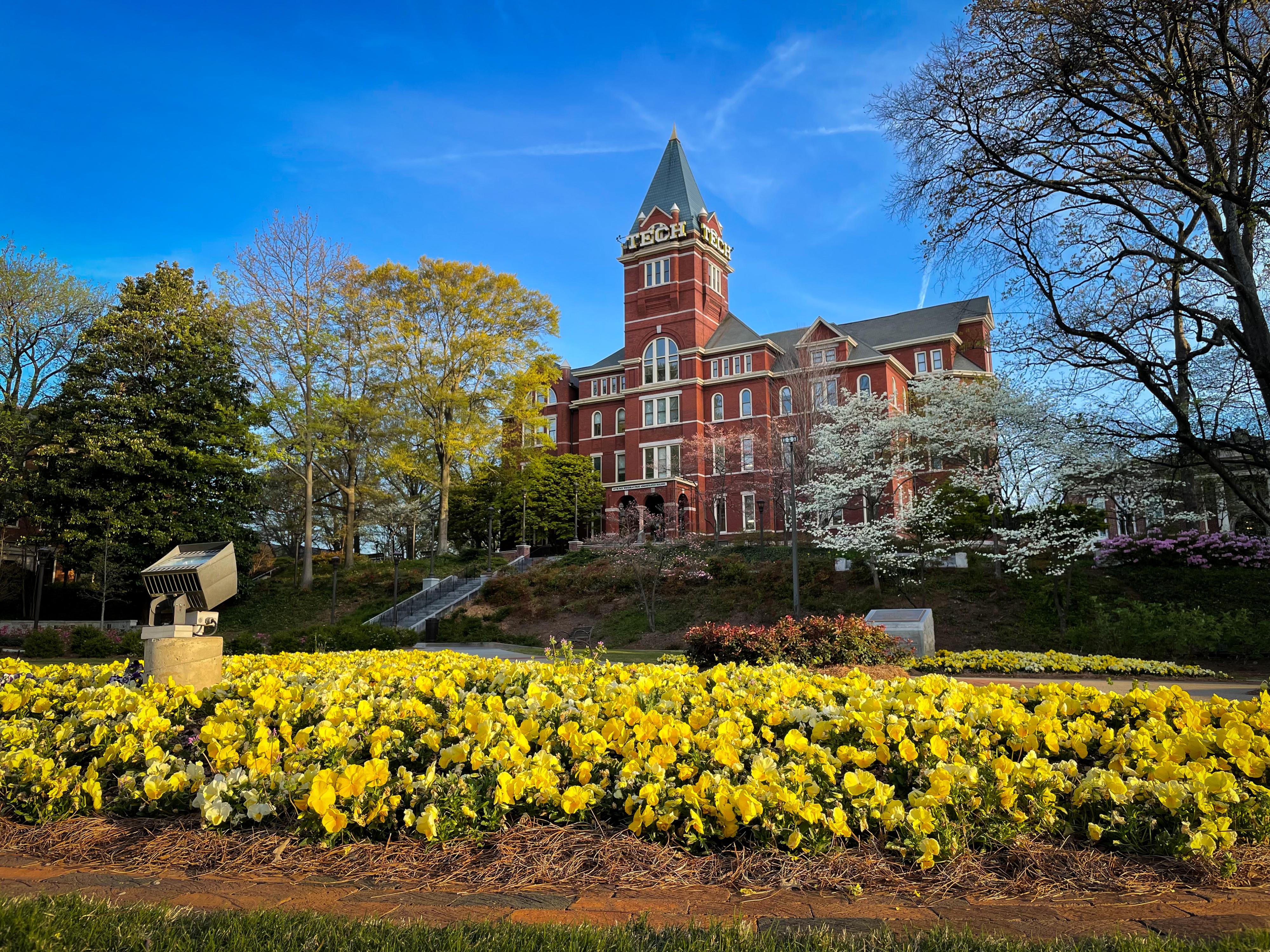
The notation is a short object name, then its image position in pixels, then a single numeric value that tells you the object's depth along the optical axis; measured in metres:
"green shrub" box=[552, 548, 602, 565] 34.62
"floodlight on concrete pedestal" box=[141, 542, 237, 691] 6.18
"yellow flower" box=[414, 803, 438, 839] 3.40
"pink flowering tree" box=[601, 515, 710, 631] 27.27
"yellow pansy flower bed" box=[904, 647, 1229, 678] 11.87
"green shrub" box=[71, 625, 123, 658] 18.36
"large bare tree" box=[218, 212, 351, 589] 32.22
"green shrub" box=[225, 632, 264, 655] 17.88
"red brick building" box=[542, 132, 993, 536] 43.25
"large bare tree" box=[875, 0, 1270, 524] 9.34
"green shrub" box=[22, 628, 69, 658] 17.69
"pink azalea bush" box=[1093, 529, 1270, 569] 21.20
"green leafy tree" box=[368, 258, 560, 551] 36.59
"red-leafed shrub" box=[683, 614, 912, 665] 10.41
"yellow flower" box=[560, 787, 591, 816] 3.51
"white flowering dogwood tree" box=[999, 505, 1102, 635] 21.34
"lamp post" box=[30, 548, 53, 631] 21.75
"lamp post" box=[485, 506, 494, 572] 32.34
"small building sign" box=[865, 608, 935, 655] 13.88
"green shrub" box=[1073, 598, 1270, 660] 14.28
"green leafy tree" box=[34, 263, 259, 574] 27.34
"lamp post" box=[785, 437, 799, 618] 20.39
